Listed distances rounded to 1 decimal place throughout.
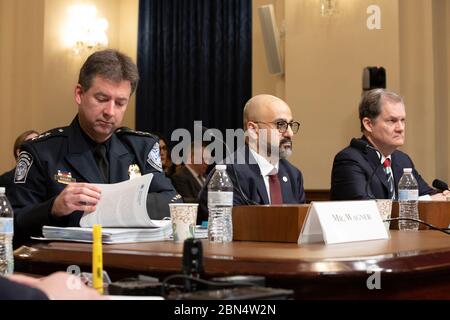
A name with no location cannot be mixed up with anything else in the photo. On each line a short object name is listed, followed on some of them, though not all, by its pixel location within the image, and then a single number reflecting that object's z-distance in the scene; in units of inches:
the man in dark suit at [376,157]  140.7
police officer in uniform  100.6
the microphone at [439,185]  134.5
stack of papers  76.9
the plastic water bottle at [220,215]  80.2
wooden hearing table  57.2
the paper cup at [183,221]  80.2
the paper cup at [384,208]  98.0
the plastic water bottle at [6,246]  71.6
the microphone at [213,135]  83.0
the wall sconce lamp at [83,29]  275.9
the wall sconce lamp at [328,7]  219.8
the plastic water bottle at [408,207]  108.7
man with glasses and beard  124.6
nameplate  72.1
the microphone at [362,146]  138.7
